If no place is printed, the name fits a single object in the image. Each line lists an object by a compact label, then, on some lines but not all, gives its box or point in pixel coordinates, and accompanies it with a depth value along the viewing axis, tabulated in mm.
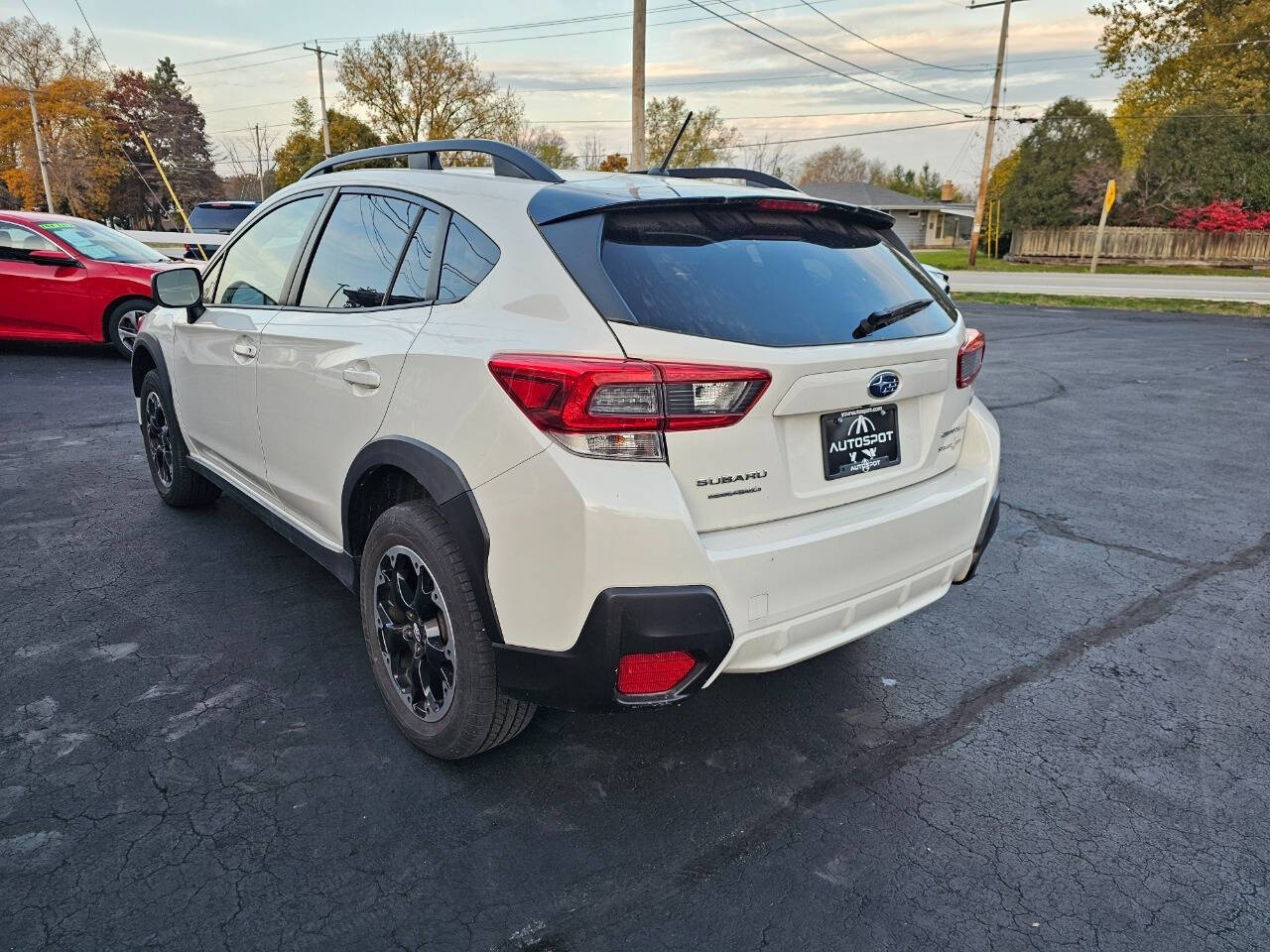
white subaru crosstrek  2146
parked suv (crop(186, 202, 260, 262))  18250
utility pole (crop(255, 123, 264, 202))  65250
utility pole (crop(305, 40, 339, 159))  50594
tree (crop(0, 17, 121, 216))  55625
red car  9648
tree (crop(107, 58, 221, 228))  65875
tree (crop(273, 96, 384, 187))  53281
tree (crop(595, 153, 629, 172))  41284
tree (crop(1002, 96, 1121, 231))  36781
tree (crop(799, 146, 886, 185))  93062
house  61469
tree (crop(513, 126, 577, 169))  54038
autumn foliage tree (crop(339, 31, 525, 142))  44625
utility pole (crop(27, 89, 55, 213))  49906
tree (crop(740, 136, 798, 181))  70562
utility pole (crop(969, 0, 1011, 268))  35594
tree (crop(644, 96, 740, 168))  52125
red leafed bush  33938
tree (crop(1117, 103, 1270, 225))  33938
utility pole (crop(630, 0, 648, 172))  21297
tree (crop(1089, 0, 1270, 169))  38562
